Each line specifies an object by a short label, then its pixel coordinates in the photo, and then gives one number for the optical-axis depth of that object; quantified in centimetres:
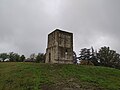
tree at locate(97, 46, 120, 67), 2749
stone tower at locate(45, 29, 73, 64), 1369
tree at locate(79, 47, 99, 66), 2993
